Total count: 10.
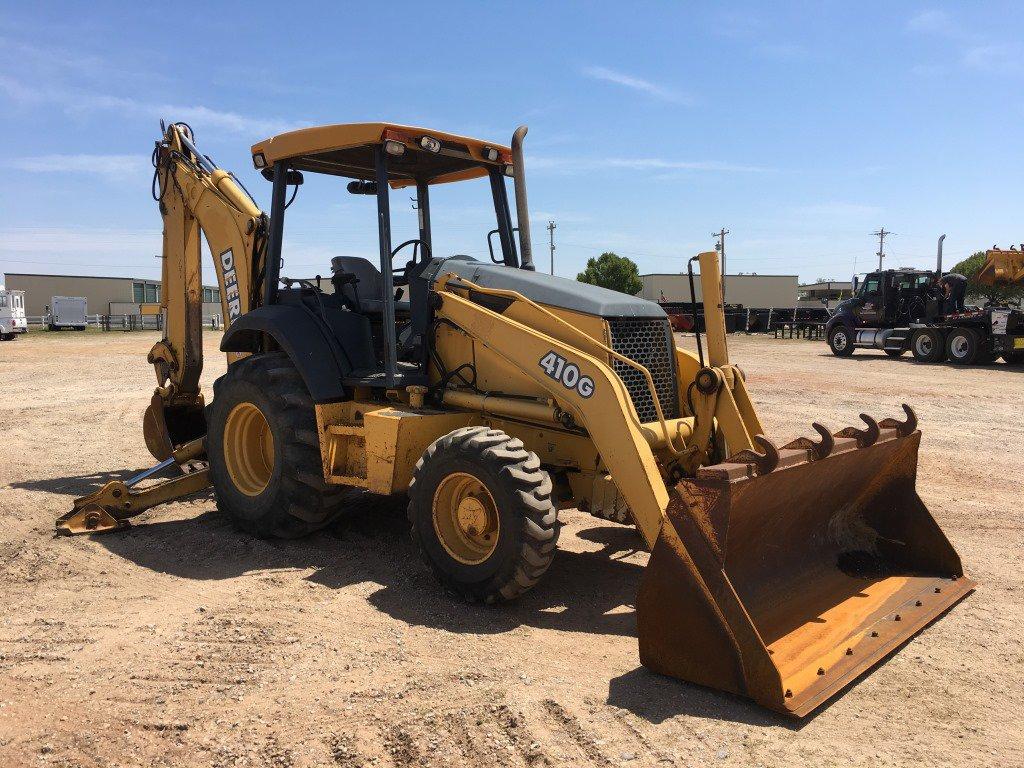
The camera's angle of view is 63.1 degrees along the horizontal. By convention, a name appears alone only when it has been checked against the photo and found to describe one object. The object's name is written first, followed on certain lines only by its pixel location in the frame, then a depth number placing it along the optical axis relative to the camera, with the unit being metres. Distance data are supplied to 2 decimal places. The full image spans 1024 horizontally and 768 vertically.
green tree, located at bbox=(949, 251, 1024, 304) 25.91
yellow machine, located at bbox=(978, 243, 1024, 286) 25.03
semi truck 22.64
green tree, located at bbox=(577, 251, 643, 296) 62.19
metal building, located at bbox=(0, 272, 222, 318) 59.73
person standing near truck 25.17
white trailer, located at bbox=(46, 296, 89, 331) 46.06
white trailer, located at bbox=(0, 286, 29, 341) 35.09
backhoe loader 4.01
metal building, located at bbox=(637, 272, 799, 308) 72.00
